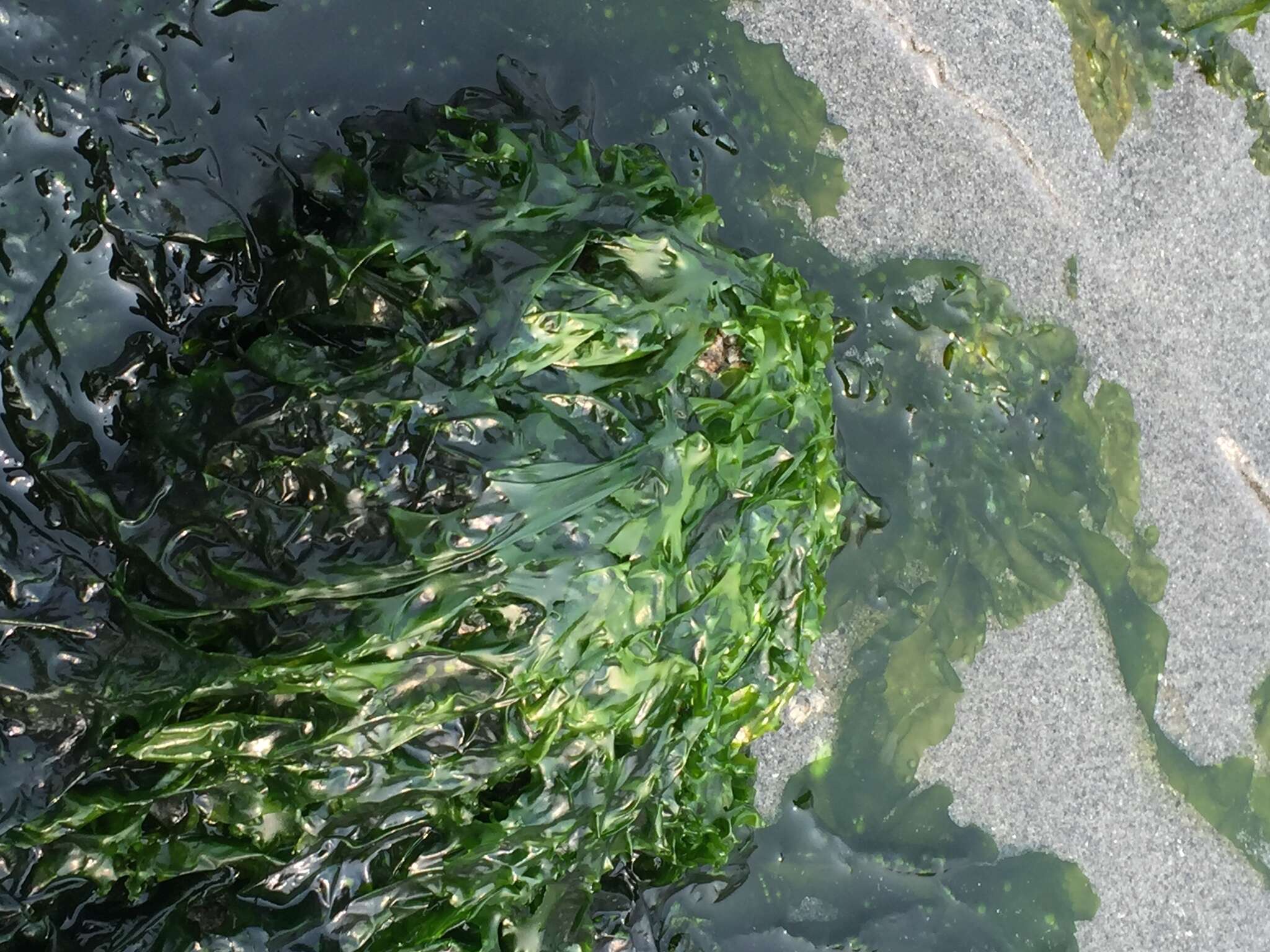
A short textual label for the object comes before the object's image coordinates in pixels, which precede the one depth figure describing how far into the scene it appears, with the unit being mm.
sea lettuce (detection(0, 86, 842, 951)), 438
